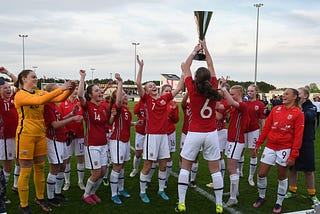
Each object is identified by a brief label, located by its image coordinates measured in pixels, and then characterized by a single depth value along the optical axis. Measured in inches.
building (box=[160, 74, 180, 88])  3388.3
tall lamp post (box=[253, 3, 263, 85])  1744.6
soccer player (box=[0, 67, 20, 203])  217.9
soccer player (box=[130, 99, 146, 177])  284.7
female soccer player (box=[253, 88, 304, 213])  195.9
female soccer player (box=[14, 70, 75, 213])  182.4
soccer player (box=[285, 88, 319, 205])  218.8
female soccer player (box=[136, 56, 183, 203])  218.8
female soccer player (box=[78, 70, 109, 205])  209.9
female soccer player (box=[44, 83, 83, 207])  206.4
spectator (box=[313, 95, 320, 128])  729.6
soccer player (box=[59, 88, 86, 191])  246.8
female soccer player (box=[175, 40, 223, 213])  179.8
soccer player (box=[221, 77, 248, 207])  218.8
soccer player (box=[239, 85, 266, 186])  275.9
